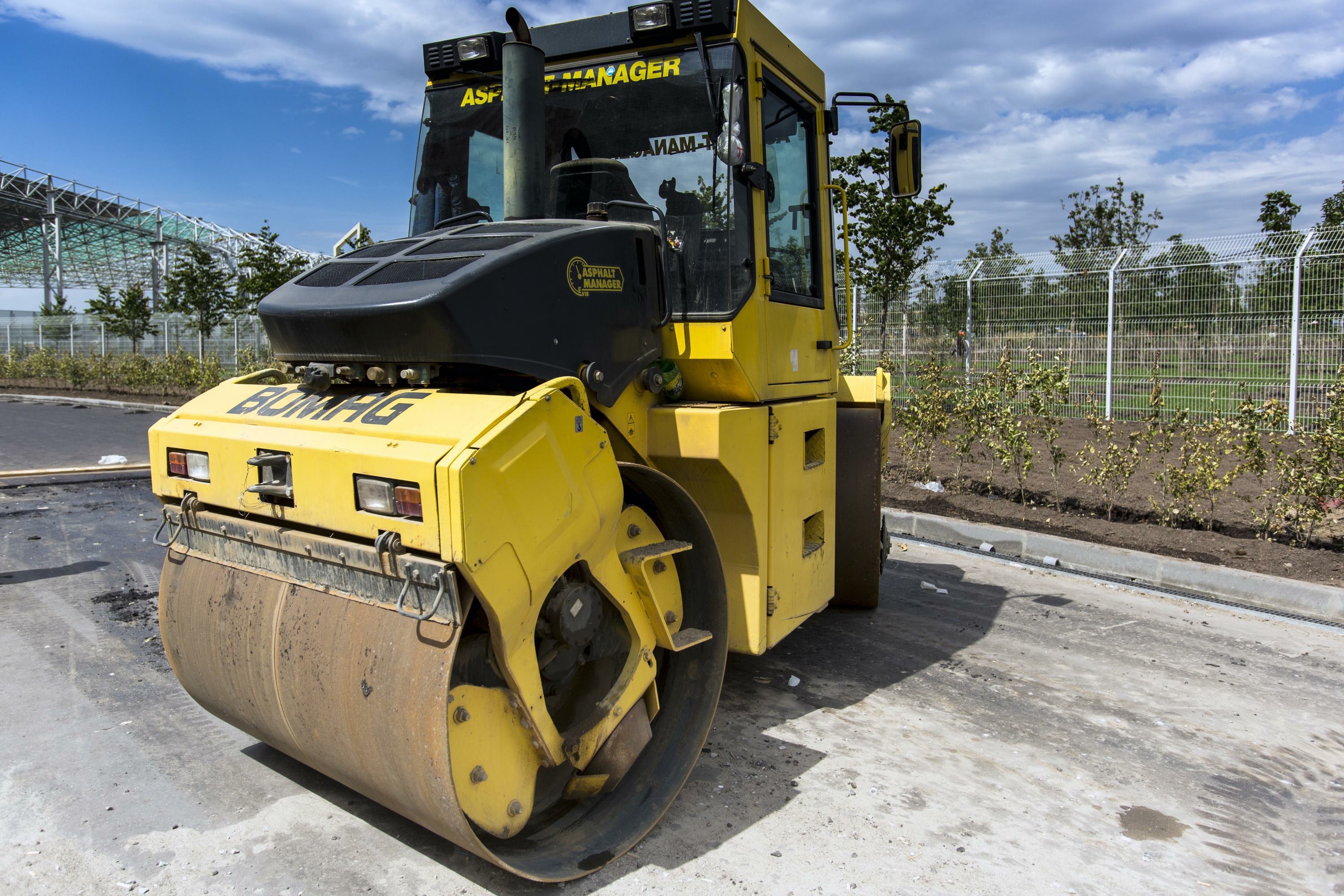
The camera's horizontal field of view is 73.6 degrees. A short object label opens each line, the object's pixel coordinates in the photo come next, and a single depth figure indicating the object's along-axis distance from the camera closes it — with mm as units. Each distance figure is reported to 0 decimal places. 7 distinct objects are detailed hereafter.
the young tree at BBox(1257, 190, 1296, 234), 20000
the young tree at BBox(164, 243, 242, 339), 25828
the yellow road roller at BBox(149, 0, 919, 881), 2588
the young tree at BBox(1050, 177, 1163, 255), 25516
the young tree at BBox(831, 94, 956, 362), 13680
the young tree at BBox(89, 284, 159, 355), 28266
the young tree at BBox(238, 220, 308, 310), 21594
